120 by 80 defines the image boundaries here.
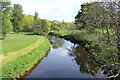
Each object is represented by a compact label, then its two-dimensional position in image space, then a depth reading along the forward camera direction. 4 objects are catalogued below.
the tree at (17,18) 41.27
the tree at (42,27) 42.20
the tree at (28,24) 53.48
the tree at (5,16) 23.48
